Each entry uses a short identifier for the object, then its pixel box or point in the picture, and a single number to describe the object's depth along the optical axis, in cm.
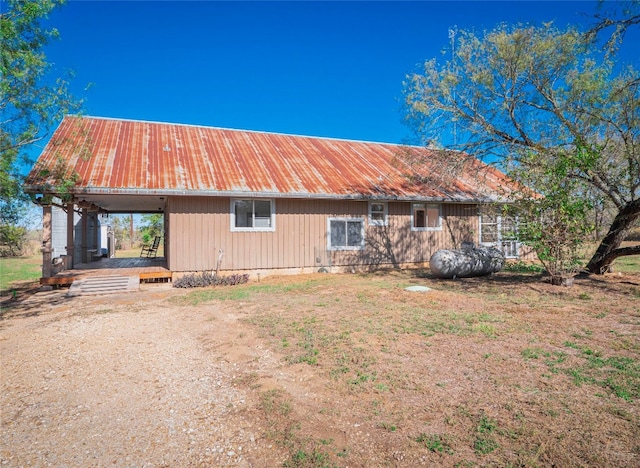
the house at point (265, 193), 1115
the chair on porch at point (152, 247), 1841
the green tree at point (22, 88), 763
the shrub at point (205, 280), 1076
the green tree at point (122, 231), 3182
